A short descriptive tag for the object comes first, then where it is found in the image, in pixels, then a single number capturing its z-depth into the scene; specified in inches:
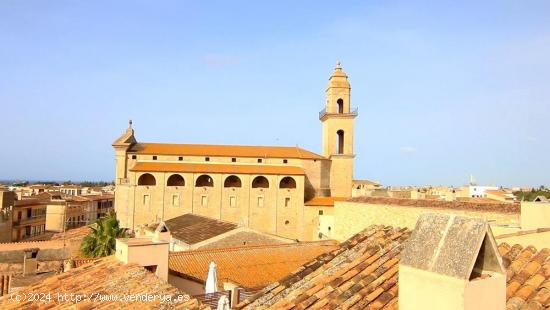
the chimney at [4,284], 628.4
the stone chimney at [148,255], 433.7
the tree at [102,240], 935.0
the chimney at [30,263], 738.1
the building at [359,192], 1664.0
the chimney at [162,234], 538.3
